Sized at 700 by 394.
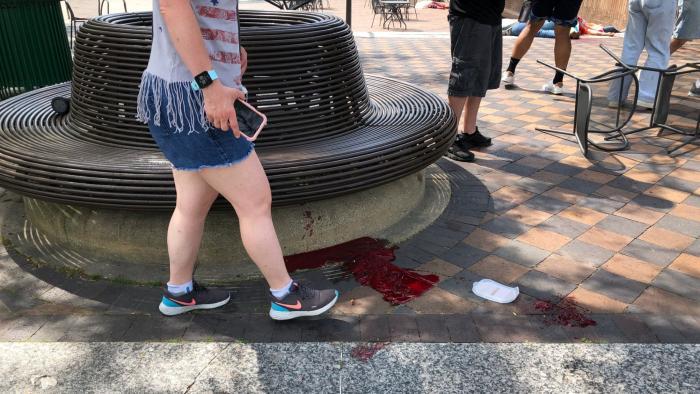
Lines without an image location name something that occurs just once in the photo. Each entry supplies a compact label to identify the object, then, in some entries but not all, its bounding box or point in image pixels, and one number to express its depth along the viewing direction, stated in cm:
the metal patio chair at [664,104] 502
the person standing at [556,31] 640
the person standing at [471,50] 451
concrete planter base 316
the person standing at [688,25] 645
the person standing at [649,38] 571
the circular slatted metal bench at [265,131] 294
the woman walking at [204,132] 207
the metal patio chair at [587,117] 485
